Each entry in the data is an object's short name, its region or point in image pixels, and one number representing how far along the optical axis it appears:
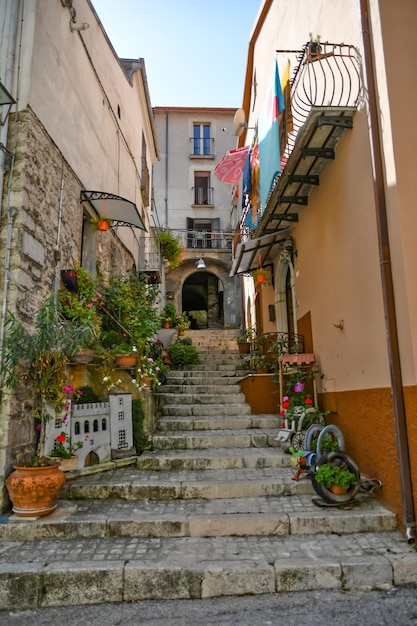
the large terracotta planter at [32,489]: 4.15
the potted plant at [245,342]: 10.79
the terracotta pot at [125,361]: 5.99
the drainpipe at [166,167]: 20.80
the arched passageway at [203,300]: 22.50
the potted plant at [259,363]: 8.40
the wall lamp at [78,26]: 6.43
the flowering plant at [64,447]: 4.97
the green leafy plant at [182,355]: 9.60
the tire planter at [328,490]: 4.38
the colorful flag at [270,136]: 6.24
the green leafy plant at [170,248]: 14.60
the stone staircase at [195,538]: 3.37
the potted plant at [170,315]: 14.08
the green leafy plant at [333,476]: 4.39
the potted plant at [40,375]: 4.18
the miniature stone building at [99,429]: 5.16
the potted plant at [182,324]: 13.23
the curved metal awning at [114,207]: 6.95
